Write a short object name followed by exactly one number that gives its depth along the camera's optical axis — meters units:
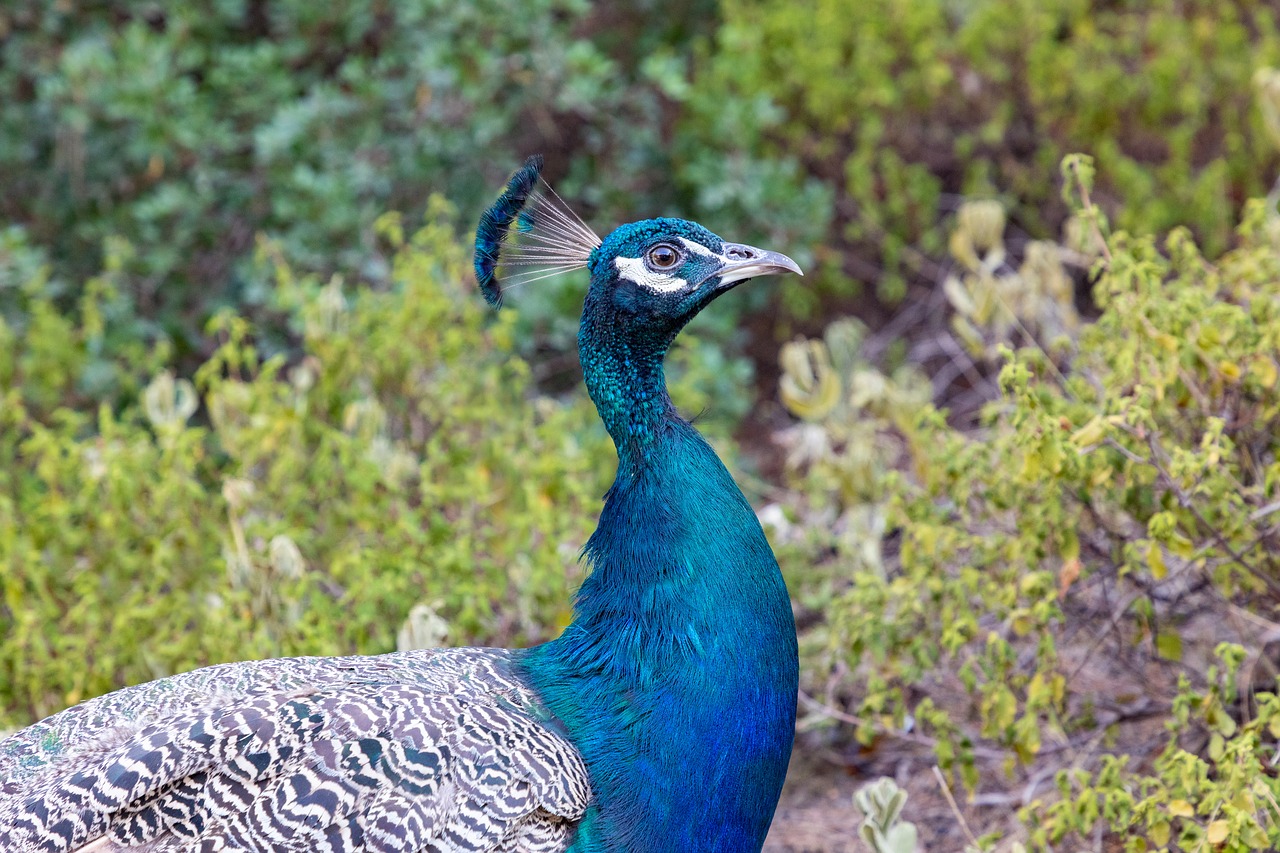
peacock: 3.98
